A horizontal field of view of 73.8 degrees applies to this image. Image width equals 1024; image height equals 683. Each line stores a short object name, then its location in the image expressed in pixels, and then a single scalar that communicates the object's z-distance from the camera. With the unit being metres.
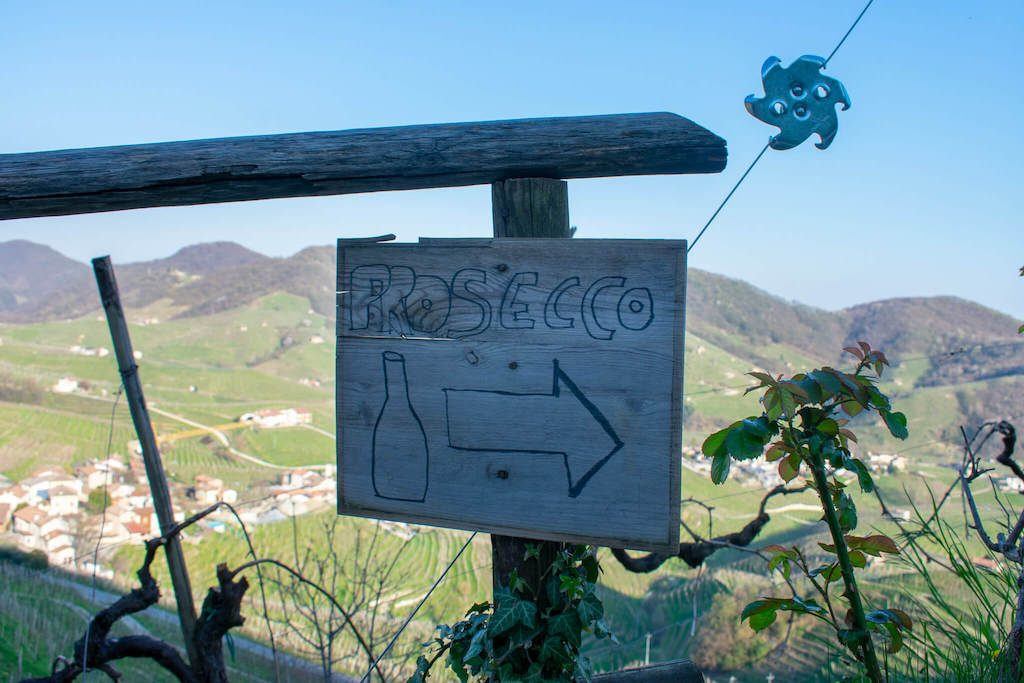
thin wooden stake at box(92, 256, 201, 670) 2.29
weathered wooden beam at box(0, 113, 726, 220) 1.40
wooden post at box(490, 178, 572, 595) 1.45
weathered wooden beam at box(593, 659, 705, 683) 1.71
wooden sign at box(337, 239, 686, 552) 1.26
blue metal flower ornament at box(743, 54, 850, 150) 1.40
